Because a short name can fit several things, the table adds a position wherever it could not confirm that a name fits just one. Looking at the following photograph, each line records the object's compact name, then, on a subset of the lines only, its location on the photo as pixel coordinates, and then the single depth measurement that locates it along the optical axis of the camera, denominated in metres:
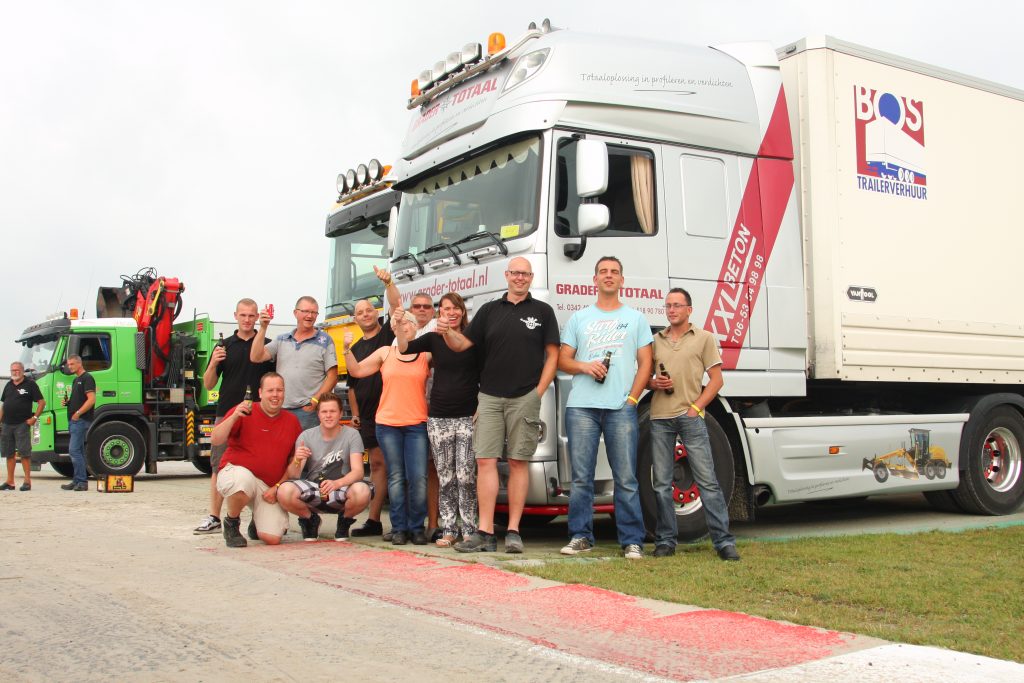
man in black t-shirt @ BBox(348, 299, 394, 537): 8.62
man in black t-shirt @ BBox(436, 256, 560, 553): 7.32
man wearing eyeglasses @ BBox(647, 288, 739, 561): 7.27
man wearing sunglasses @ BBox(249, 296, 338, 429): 8.51
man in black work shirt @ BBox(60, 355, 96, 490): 14.66
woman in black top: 7.81
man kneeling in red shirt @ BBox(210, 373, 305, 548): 7.79
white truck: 7.75
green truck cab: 16.41
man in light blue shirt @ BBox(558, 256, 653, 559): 7.27
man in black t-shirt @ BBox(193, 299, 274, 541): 8.54
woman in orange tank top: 8.07
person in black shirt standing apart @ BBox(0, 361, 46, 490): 14.51
